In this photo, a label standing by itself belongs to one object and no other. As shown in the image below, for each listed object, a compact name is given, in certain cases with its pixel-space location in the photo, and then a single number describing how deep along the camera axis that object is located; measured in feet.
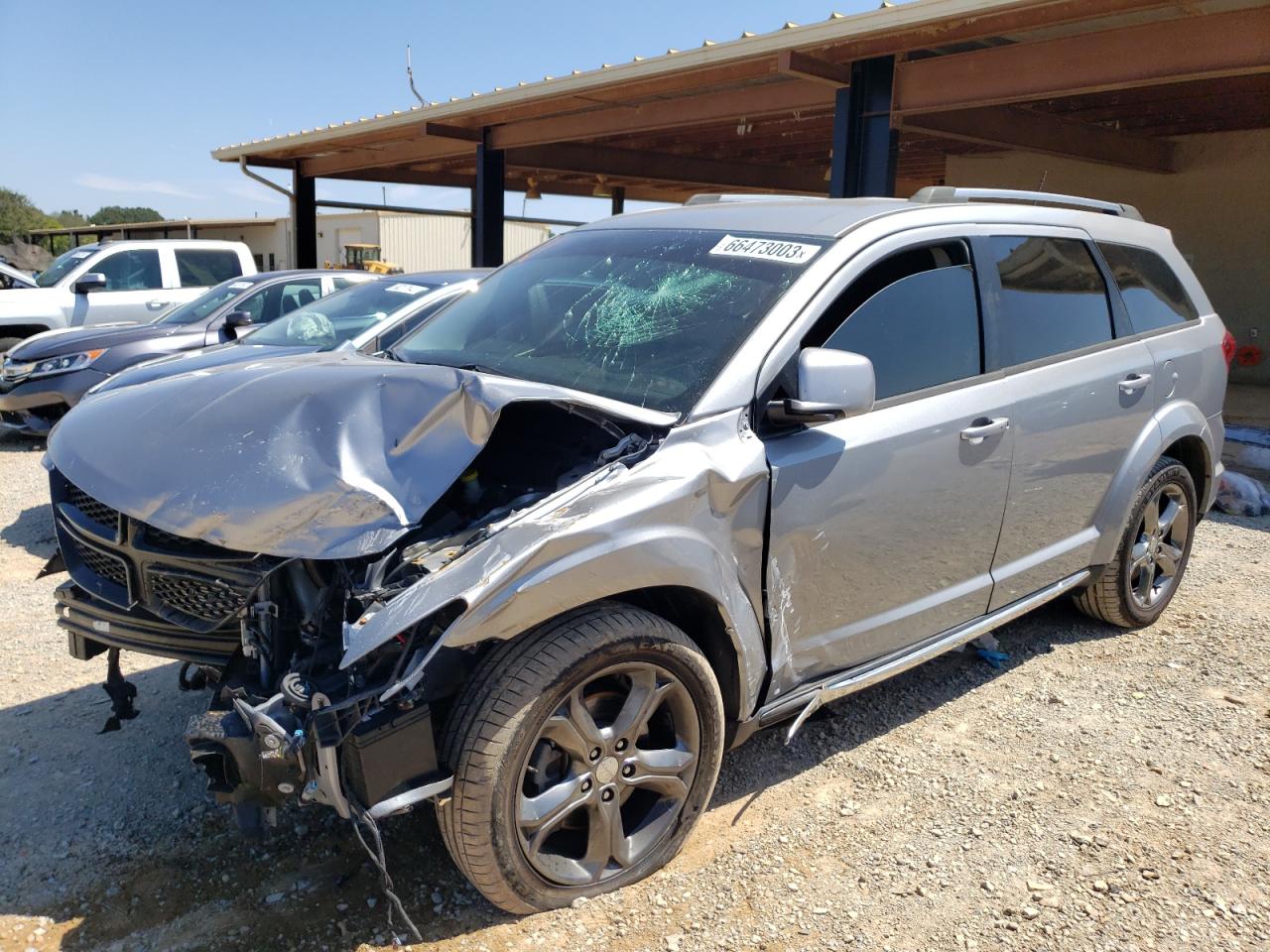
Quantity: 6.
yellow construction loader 118.99
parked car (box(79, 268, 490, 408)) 19.36
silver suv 7.77
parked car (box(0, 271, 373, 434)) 26.40
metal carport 23.41
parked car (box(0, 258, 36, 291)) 47.24
